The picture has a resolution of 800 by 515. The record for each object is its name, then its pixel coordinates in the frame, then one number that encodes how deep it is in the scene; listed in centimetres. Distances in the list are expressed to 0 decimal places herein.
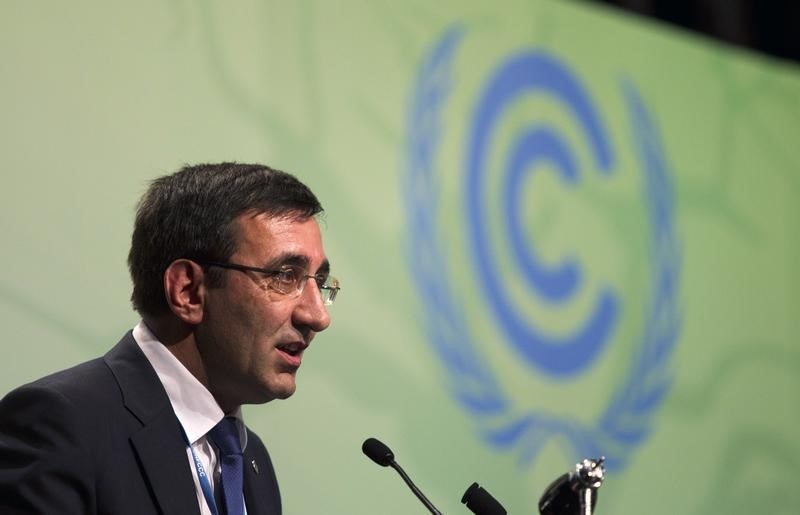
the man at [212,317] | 447
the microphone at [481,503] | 426
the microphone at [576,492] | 388
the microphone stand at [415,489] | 448
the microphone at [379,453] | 463
